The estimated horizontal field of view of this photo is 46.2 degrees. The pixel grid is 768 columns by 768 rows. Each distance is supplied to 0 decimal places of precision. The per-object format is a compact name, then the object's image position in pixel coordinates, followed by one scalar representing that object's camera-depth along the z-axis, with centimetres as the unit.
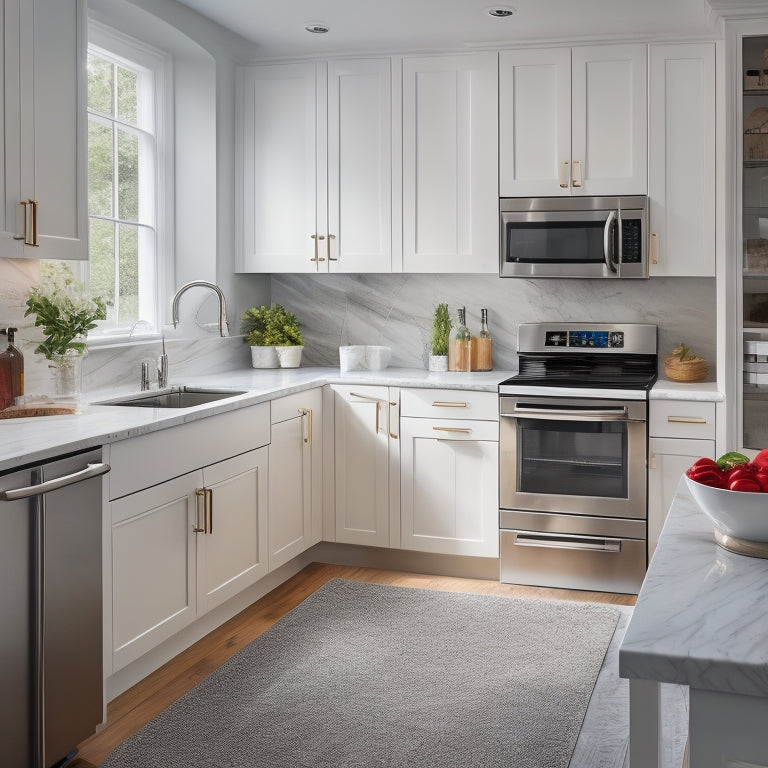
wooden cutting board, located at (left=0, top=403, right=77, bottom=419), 277
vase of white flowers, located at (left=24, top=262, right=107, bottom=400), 302
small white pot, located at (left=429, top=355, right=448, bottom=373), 442
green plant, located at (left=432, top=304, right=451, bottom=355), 444
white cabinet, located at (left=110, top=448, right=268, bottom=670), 269
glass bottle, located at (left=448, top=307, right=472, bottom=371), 437
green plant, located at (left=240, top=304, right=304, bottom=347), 457
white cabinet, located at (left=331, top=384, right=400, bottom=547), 410
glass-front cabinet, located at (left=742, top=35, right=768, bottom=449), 366
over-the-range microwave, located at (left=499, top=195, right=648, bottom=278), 399
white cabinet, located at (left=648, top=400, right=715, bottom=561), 371
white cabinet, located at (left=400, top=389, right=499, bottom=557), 397
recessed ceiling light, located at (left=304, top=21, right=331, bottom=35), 396
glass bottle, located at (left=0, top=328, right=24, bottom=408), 284
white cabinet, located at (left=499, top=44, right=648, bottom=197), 398
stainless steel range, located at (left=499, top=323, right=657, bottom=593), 378
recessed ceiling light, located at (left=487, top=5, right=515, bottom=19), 370
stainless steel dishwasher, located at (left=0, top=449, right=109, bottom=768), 214
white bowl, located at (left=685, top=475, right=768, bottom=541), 146
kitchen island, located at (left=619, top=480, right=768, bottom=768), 112
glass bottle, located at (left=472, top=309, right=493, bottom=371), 443
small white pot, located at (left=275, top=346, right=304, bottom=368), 456
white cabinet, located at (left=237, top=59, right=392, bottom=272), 432
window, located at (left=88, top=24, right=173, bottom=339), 379
